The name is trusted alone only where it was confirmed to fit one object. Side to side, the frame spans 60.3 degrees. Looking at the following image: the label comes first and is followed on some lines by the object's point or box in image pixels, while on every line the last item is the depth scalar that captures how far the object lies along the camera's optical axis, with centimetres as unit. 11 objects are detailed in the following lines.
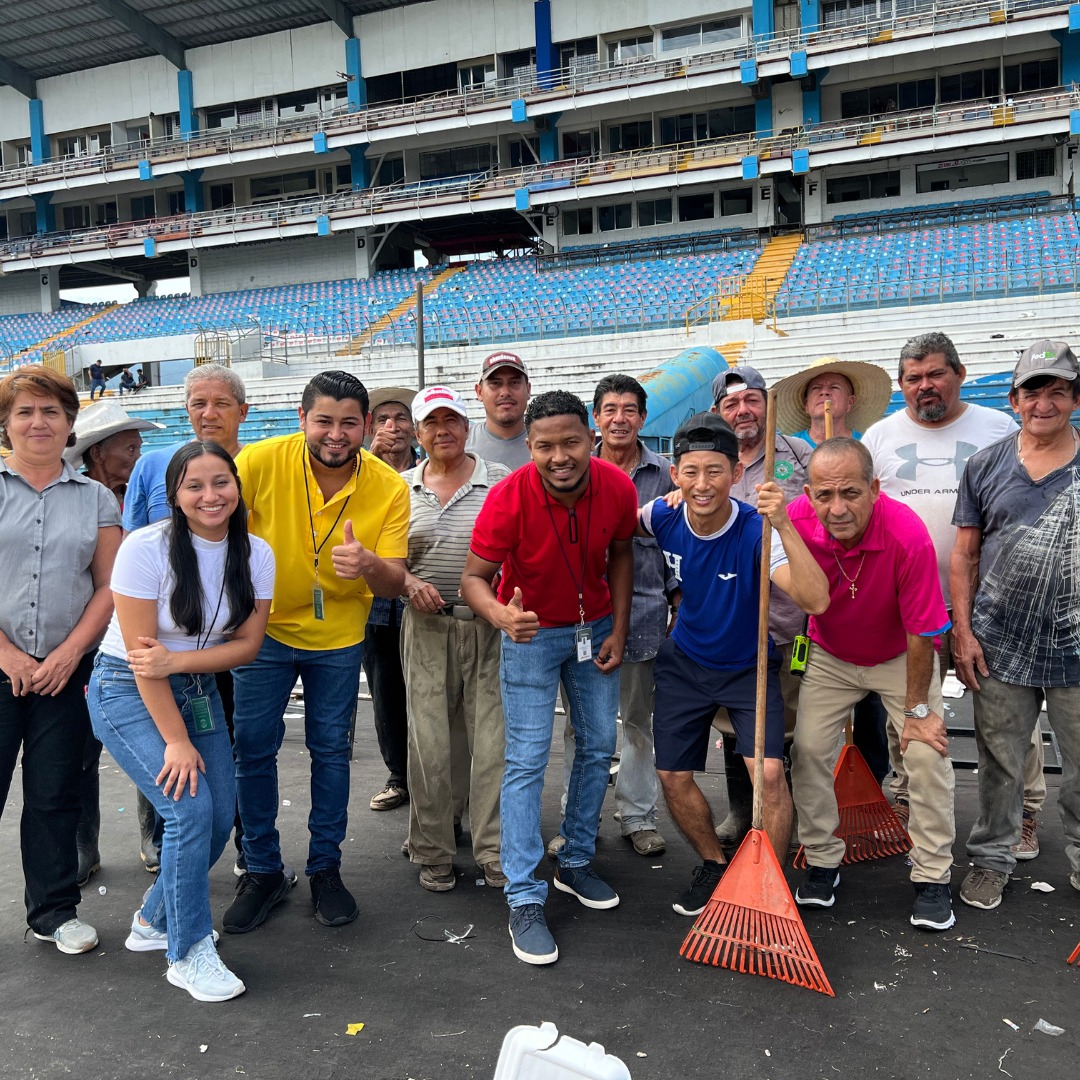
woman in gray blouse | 328
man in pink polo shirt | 346
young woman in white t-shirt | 301
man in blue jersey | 351
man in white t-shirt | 405
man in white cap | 395
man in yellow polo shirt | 354
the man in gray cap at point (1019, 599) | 349
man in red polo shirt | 347
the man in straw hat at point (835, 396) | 482
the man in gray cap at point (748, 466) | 423
